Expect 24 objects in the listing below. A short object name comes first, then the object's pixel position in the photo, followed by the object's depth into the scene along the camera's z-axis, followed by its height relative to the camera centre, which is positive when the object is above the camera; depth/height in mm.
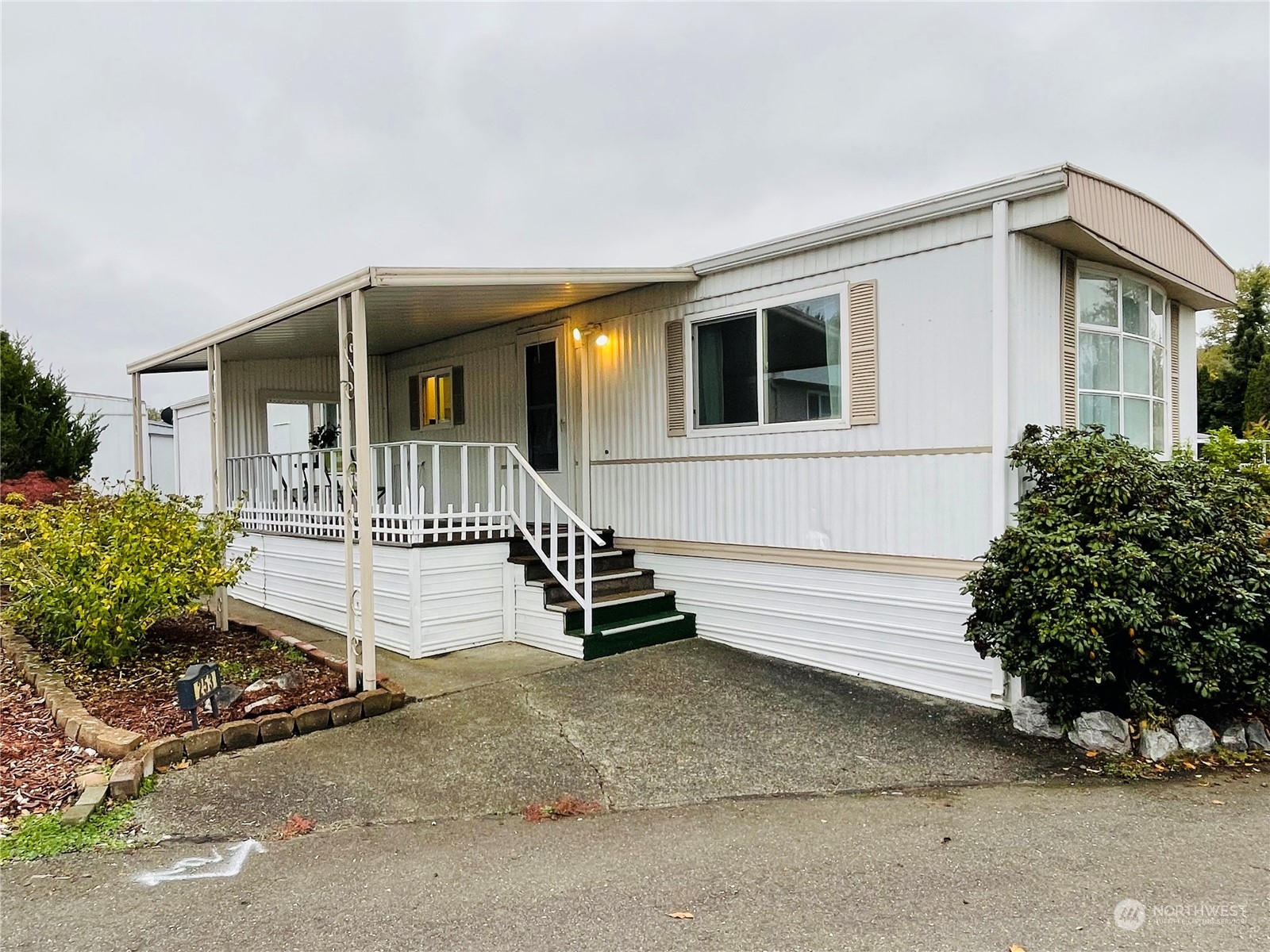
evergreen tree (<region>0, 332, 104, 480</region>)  11531 +754
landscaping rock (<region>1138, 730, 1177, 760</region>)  4086 -1613
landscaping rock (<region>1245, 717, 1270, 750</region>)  4211 -1625
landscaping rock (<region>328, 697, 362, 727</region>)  4676 -1548
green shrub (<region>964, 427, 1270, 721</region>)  4070 -774
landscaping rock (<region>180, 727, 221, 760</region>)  4094 -1517
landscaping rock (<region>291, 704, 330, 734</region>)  4535 -1542
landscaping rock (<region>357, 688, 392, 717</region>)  4816 -1545
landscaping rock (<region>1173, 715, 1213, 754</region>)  4137 -1580
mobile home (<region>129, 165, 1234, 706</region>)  5070 +305
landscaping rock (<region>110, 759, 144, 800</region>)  3570 -1501
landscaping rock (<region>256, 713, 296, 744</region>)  4375 -1539
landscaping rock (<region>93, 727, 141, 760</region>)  3895 -1440
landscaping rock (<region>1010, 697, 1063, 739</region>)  4461 -1607
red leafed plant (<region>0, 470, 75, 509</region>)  10430 -242
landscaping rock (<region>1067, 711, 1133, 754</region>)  4184 -1587
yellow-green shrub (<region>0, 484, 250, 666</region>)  5270 -731
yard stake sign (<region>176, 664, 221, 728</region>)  4059 -1213
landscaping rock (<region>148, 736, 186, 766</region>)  3954 -1507
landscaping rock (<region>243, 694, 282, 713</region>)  4676 -1516
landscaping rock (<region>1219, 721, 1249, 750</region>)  4195 -1625
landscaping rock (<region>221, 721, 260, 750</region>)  4238 -1530
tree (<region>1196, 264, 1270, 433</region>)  23797 +2937
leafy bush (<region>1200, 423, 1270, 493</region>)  6469 -17
